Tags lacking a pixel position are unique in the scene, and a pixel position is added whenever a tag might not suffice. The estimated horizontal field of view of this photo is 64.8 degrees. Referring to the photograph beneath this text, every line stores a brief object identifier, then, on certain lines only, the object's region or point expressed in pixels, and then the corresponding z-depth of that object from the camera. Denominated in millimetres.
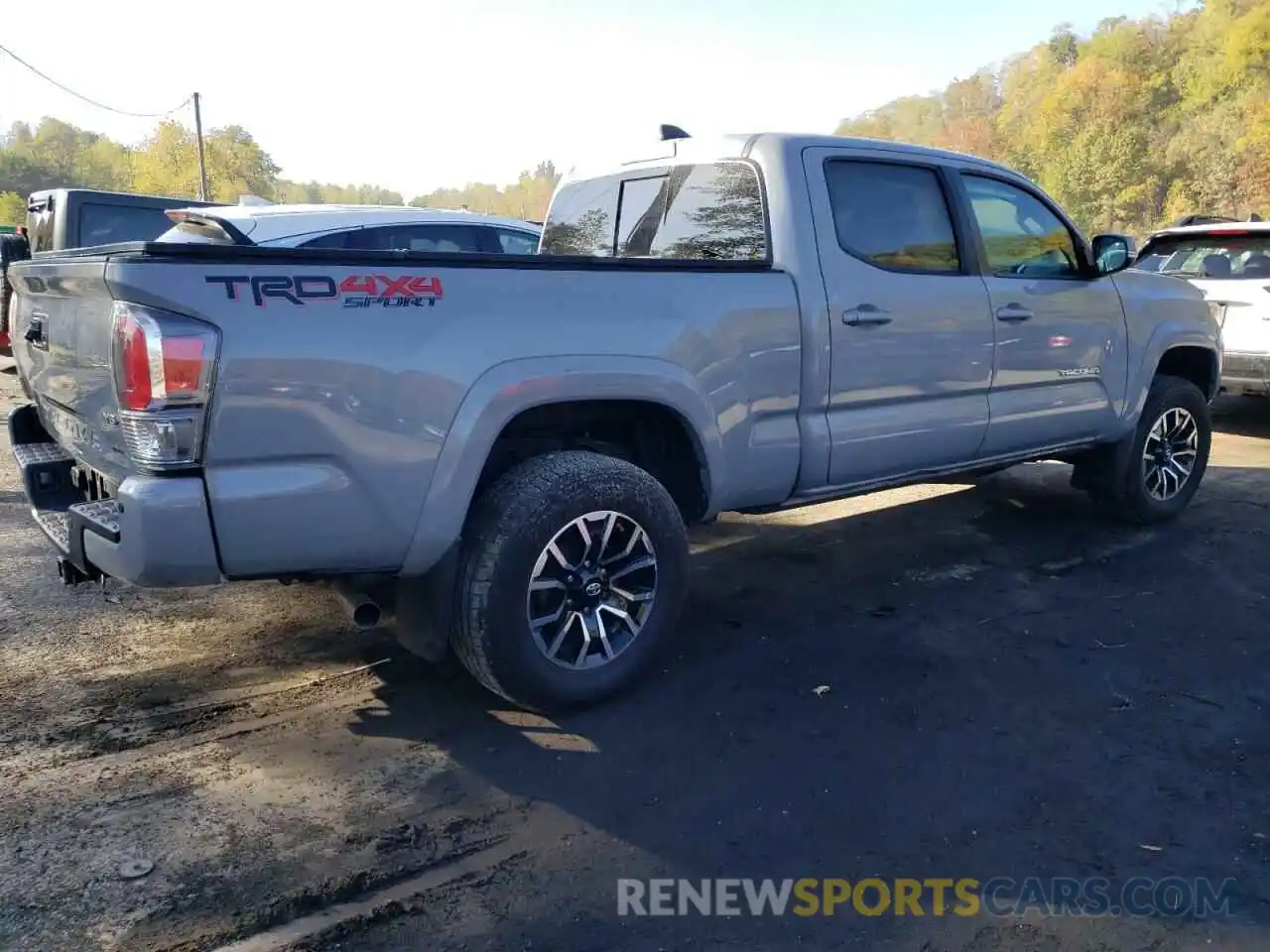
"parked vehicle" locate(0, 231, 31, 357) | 8539
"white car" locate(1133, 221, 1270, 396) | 8320
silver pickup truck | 2674
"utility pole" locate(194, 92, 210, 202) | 46556
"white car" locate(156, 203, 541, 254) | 7086
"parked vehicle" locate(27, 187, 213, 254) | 8523
